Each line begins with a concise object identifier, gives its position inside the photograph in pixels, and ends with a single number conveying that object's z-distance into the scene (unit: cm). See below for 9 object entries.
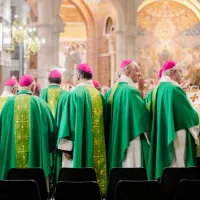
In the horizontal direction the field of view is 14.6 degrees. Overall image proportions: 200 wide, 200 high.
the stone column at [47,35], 3082
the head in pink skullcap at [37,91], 1486
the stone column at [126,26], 3586
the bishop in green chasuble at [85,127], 1026
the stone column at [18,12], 2479
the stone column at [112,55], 4093
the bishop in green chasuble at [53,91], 1446
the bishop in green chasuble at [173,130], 1032
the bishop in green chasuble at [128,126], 1033
